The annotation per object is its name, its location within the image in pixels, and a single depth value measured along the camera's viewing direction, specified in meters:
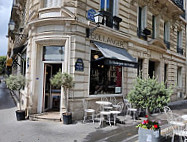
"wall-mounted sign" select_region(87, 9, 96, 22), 8.43
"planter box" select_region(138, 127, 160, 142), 4.50
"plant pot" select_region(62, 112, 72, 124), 6.93
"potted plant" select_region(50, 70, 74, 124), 6.76
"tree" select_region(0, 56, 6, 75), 61.22
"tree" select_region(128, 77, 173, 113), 4.79
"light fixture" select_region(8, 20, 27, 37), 8.91
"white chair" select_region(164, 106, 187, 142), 4.61
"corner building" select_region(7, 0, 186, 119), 7.79
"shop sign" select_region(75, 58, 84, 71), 7.73
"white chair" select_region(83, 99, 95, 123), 7.54
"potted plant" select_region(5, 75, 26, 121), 7.38
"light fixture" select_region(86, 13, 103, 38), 7.55
